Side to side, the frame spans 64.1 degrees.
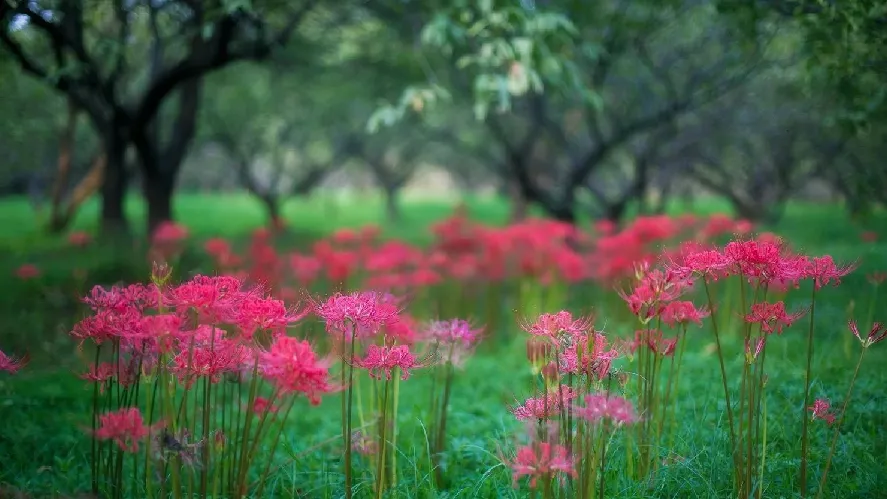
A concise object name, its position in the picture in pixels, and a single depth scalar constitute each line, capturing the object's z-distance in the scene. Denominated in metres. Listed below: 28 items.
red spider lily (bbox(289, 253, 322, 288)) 6.00
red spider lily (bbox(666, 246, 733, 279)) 2.29
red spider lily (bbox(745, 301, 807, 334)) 2.44
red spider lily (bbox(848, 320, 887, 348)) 2.39
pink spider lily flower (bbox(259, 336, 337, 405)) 1.95
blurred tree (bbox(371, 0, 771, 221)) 5.58
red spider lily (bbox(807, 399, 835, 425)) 2.66
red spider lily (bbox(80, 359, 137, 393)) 2.38
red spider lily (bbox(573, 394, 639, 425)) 2.05
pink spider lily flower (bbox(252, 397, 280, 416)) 2.51
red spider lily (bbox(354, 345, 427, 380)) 2.34
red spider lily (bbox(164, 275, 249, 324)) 2.04
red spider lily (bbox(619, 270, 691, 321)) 2.26
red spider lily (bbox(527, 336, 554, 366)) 2.37
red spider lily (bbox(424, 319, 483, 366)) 2.96
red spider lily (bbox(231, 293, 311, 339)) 2.08
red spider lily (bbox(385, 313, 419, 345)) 2.99
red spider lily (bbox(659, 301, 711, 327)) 2.67
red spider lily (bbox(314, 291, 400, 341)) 2.24
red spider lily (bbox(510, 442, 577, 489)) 1.99
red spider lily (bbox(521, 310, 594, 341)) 2.21
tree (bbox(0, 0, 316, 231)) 6.77
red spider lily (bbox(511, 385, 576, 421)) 2.31
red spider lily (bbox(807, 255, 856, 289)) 2.36
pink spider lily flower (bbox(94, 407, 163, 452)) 2.02
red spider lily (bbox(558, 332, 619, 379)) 2.24
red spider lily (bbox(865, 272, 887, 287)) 3.65
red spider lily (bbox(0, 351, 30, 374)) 2.37
